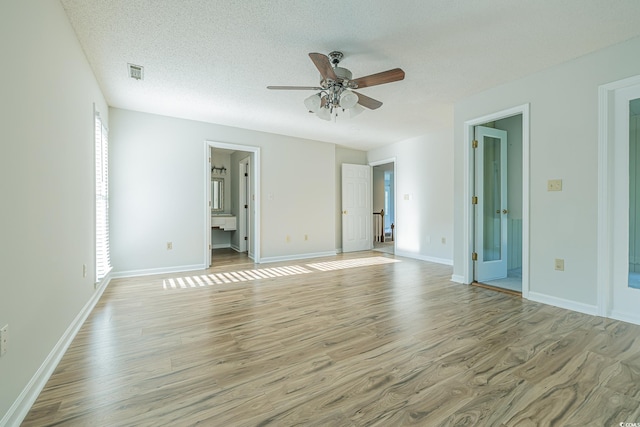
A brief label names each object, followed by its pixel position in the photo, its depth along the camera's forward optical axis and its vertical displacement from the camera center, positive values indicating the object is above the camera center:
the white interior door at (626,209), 2.55 +0.00
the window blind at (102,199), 3.34 +0.15
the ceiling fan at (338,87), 2.46 +1.16
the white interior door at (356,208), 6.75 +0.05
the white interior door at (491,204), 3.94 +0.08
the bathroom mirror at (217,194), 7.09 +0.40
